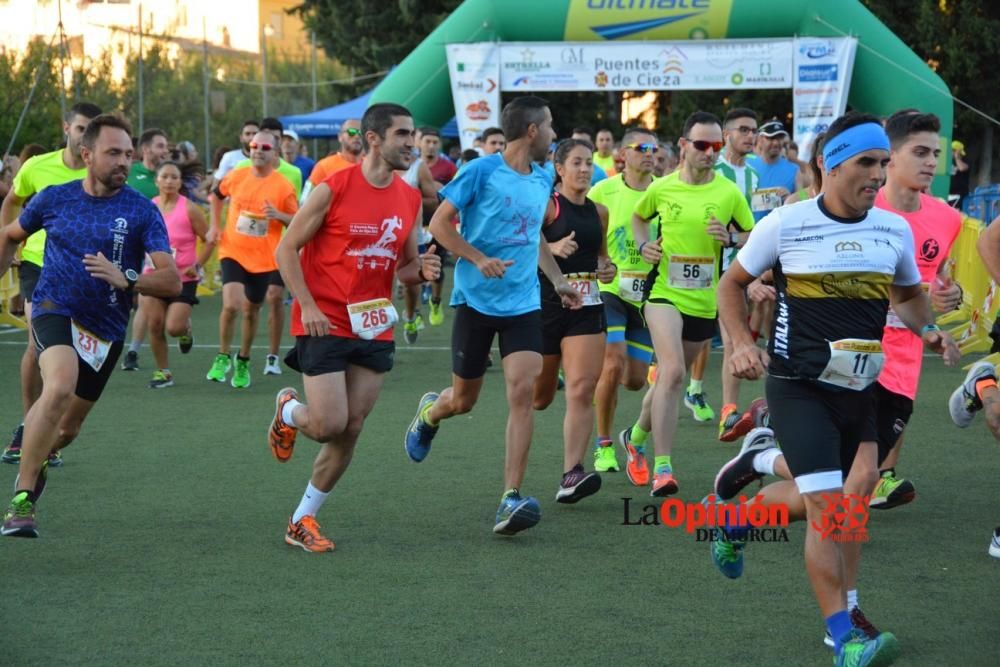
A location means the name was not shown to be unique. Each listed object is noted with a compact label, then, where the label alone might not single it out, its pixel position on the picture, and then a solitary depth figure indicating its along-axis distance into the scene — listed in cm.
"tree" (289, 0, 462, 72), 3903
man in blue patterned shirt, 682
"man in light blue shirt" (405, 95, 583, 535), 714
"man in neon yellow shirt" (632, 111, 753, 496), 844
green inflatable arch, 2177
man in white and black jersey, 506
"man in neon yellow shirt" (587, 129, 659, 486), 884
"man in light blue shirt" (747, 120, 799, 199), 1321
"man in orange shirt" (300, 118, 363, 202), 1468
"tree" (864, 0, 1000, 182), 3167
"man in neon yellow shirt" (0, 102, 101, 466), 818
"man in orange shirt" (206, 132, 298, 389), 1271
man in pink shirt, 652
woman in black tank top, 779
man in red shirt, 665
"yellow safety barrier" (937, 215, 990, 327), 1493
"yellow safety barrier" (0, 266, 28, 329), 1706
